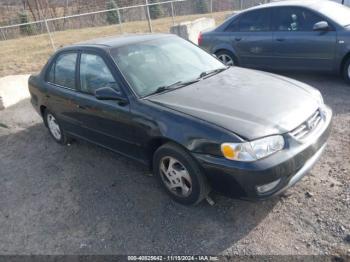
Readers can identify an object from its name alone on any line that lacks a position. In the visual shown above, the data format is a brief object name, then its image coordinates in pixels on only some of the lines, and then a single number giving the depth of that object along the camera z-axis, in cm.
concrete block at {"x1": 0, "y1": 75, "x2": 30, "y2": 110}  768
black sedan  279
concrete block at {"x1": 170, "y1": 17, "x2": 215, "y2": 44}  1067
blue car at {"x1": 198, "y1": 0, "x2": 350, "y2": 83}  591
